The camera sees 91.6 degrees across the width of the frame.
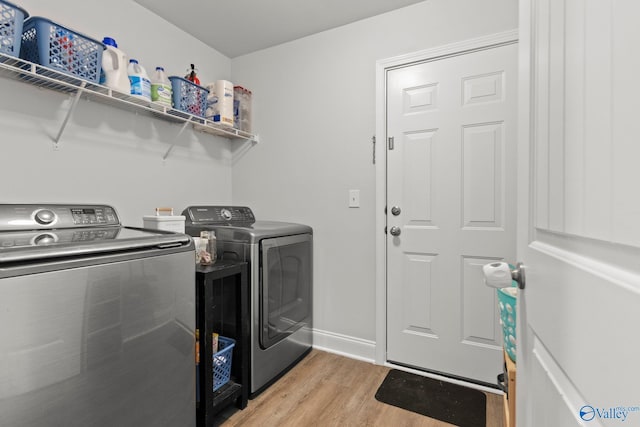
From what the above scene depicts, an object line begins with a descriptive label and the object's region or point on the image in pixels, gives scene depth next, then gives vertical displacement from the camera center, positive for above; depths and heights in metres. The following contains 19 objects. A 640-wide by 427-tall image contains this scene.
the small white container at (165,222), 1.69 -0.07
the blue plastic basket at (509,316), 1.02 -0.37
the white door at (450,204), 1.86 +0.03
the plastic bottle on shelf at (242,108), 2.57 +0.85
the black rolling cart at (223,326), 1.48 -0.65
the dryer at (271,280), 1.83 -0.46
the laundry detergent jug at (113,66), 1.66 +0.77
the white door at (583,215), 0.32 -0.01
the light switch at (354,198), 2.27 +0.08
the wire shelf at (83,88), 1.36 +0.63
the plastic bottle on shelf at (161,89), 1.89 +0.74
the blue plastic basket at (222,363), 1.63 -0.82
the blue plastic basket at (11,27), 1.27 +0.77
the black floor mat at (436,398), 1.64 -1.09
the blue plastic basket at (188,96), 2.03 +0.77
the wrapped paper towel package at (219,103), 2.29 +0.79
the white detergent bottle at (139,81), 1.76 +0.73
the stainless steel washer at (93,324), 0.86 -0.37
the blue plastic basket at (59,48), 1.38 +0.75
